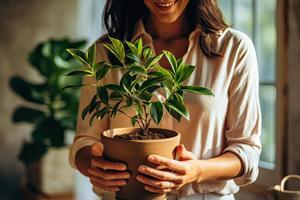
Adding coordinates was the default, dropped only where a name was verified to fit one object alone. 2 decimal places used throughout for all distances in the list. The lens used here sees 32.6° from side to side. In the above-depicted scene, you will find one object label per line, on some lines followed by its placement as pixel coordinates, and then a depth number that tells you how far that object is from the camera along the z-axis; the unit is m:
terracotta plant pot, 1.01
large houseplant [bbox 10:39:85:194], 2.81
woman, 1.23
